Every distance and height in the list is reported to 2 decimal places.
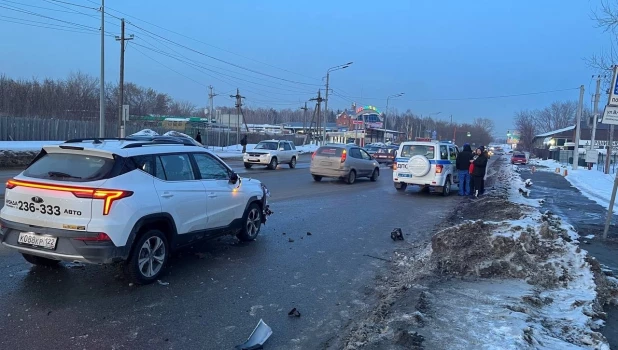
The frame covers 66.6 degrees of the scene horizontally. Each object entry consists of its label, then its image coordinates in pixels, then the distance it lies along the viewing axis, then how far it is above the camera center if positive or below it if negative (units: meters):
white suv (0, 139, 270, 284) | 4.98 -0.85
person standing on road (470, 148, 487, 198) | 15.78 -0.76
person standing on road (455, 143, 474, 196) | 16.42 -0.74
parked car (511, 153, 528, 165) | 52.28 -0.99
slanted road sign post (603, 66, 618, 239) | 8.70 +1.00
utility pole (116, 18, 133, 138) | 31.35 +4.57
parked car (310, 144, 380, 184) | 19.61 -0.92
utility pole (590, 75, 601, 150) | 36.59 +3.99
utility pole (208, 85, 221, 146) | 86.53 +6.89
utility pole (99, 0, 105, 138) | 26.50 +3.08
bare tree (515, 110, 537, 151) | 111.19 +5.30
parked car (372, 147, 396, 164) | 37.81 -1.01
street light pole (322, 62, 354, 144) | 53.62 +4.20
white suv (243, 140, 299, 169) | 25.73 -0.96
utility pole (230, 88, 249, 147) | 57.13 +4.53
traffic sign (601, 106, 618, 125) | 8.88 +0.76
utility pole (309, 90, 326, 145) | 61.03 +5.18
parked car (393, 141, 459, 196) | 16.11 -0.70
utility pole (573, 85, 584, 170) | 38.06 +2.63
